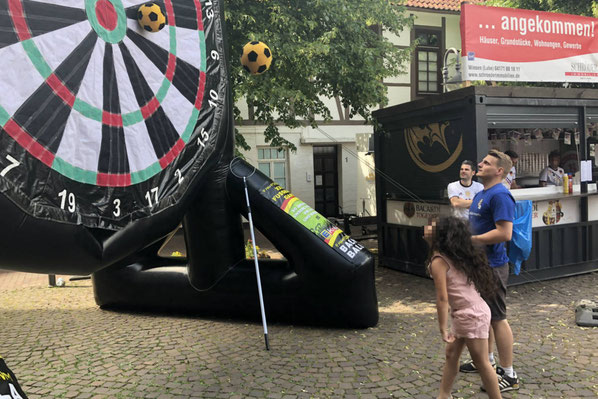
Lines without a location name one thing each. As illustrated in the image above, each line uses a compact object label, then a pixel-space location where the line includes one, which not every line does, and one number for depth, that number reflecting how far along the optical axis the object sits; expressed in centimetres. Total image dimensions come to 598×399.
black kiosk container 677
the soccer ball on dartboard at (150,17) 365
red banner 689
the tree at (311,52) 717
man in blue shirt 358
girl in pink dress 310
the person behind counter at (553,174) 808
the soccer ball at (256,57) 477
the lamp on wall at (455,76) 722
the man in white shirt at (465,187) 588
